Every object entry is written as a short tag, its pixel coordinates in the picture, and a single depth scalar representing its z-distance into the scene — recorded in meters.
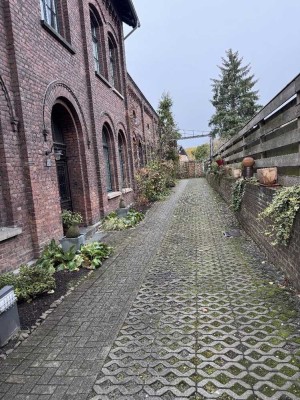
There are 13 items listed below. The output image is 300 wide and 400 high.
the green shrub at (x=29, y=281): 3.92
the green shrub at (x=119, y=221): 8.43
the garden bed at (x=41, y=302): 3.37
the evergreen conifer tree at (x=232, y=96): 33.78
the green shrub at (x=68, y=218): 6.96
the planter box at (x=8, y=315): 3.02
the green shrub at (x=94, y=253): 5.33
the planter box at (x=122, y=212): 9.47
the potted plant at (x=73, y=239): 5.82
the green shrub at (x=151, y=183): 13.70
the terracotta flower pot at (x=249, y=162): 6.41
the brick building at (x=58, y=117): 4.85
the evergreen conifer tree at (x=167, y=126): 23.20
